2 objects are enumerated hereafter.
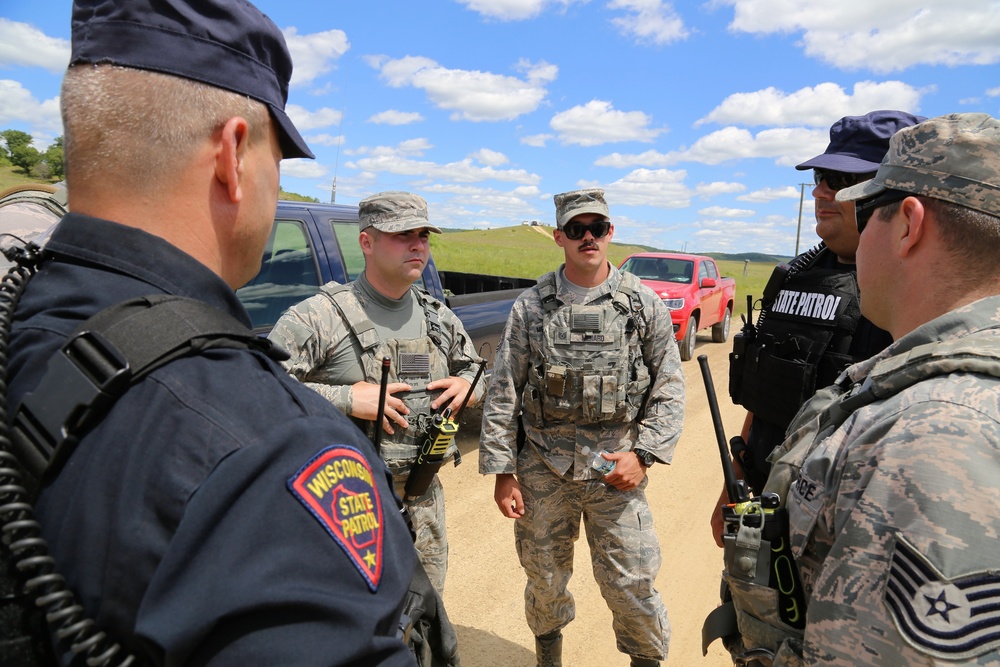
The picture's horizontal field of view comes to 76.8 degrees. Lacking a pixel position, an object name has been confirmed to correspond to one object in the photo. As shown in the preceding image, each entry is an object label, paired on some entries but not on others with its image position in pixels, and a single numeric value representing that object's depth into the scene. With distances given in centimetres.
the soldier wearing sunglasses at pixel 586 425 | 304
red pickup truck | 1058
